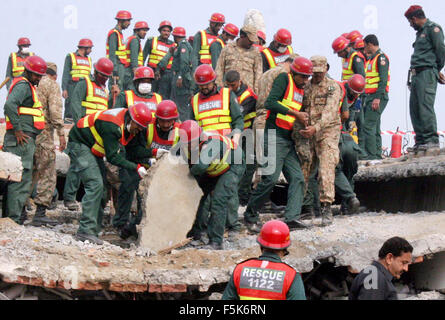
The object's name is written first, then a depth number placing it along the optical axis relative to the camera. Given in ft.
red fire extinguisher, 54.29
